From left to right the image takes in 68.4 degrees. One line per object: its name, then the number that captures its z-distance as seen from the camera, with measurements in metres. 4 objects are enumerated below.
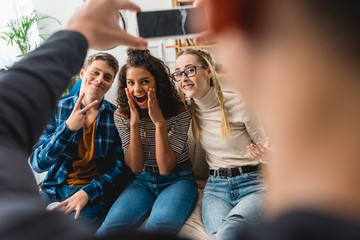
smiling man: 1.33
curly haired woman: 1.31
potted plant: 2.44
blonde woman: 1.32
